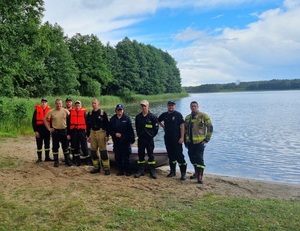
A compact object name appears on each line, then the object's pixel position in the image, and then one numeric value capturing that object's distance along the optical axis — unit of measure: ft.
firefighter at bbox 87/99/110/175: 19.75
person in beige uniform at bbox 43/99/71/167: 21.40
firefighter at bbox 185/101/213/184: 19.22
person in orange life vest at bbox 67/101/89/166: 21.23
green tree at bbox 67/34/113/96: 124.44
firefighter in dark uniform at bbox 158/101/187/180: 19.67
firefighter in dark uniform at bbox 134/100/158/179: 19.40
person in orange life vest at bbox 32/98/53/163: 22.90
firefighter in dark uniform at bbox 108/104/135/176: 19.56
